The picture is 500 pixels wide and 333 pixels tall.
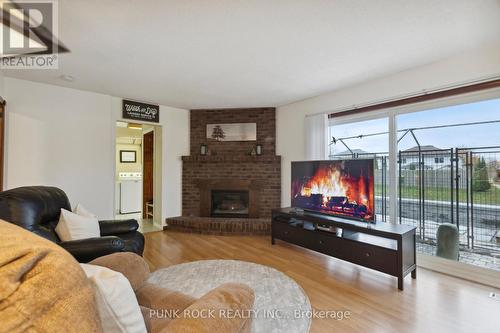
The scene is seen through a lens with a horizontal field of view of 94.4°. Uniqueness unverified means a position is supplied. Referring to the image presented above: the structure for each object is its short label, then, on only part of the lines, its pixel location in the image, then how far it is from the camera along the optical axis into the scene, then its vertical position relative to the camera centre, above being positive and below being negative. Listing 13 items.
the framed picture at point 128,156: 6.17 +0.37
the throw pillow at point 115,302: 0.66 -0.39
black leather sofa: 1.68 -0.37
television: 2.62 -0.23
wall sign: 3.83 +1.01
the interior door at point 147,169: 5.19 +0.01
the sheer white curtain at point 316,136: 3.63 +0.53
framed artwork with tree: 4.39 +0.73
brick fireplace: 4.32 -0.08
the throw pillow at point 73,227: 1.92 -0.49
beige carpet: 1.71 -1.12
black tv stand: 2.21 -0.81
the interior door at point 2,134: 2.79 +0.44
